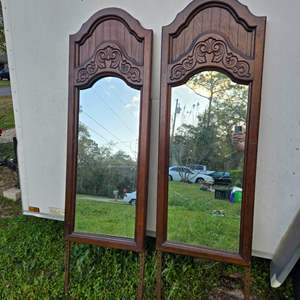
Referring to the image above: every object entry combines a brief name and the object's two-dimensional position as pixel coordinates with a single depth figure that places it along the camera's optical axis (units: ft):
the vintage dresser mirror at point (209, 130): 5.33
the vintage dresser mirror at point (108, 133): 5.98
